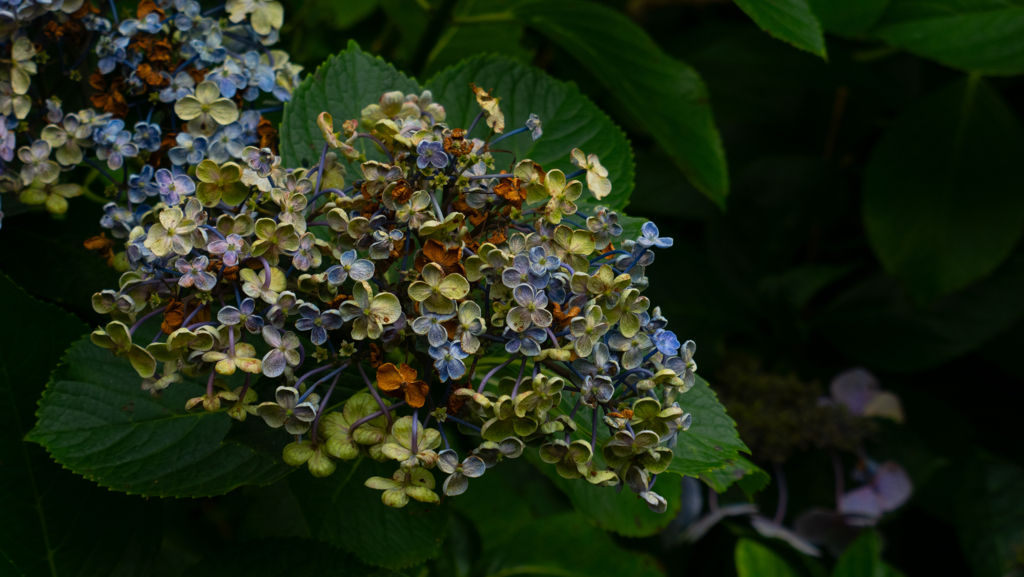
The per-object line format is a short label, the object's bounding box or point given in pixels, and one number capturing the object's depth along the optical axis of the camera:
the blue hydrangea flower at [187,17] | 0.98
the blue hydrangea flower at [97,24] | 0.98
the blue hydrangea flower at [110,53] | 0.98
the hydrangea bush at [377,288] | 0.90
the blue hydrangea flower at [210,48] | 0.98
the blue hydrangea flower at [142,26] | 0.97
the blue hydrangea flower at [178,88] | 0.98
